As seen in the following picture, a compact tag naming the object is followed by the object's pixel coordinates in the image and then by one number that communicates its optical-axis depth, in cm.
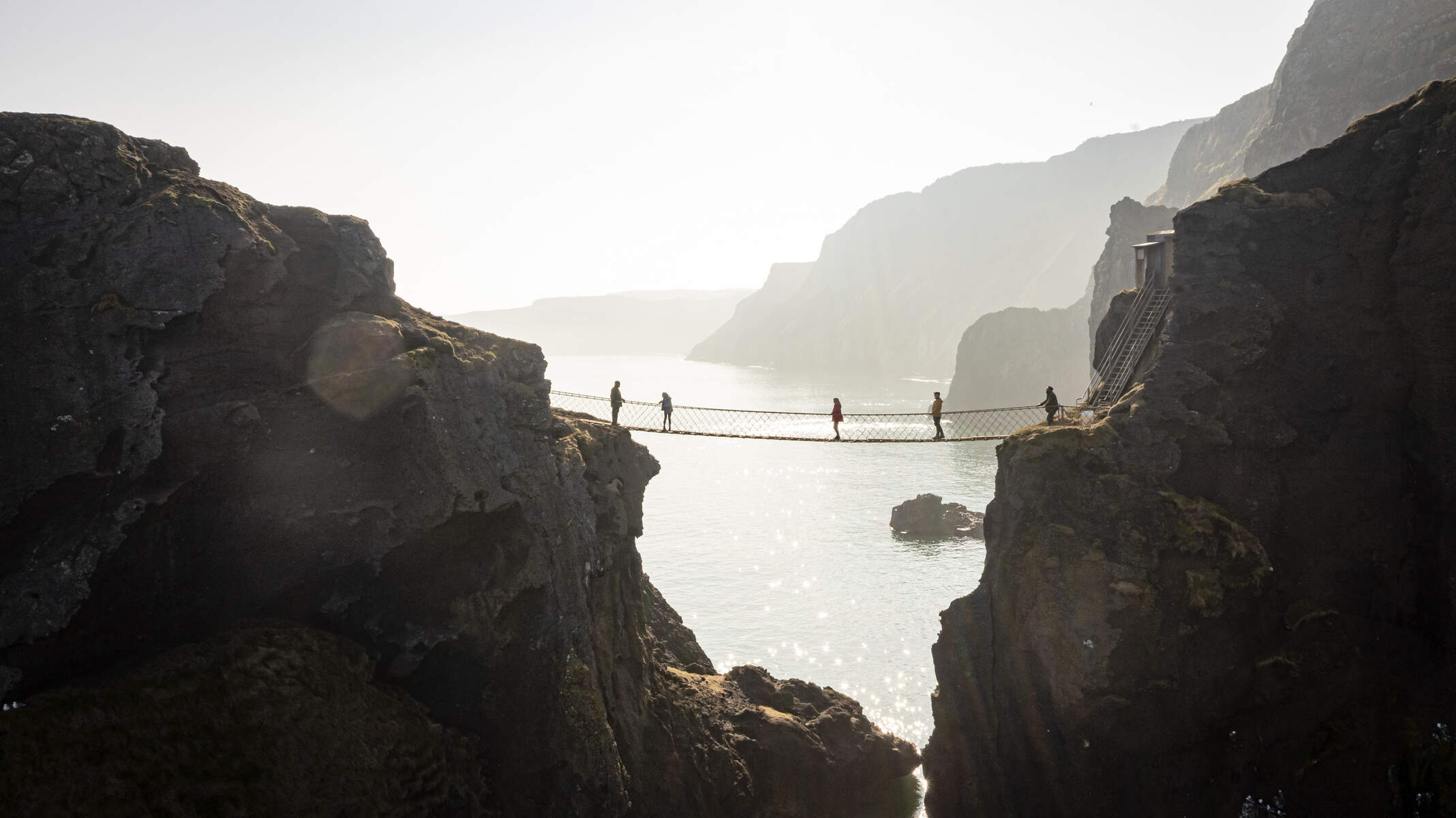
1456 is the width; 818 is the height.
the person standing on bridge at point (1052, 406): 2156
